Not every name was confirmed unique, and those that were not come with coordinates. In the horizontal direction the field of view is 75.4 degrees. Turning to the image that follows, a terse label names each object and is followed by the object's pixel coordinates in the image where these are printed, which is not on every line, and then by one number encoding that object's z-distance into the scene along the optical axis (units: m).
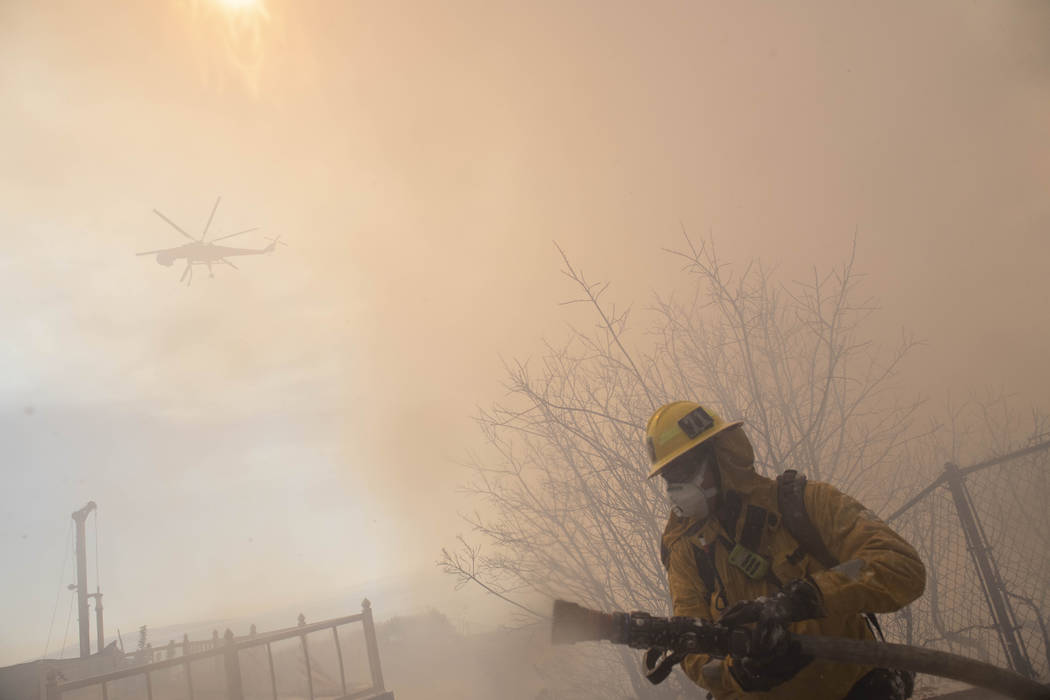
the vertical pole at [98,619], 22.33
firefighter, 1.75
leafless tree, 6.23
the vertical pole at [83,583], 21.04
